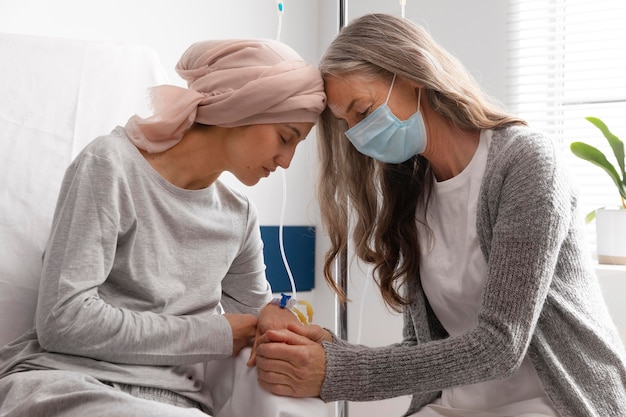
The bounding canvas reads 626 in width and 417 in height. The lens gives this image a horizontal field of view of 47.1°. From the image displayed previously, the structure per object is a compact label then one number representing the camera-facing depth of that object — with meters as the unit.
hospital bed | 1.42
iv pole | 1.94
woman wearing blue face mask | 1.27
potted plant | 2.23
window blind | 2.46
